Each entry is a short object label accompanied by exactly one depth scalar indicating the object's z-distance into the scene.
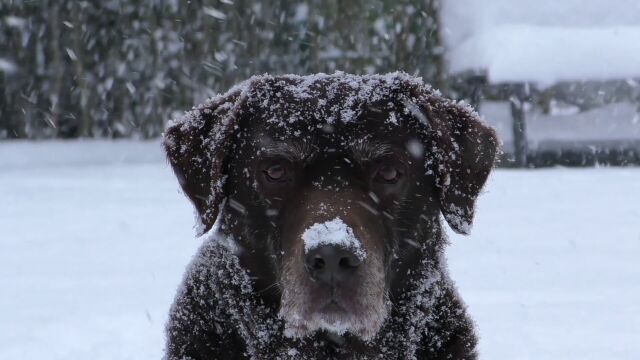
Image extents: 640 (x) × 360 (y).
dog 3.03
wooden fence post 9.79
